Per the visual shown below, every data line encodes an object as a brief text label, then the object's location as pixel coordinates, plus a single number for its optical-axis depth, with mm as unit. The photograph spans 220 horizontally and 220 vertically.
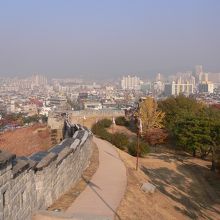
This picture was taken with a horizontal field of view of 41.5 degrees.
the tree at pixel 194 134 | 19031
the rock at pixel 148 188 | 10067
